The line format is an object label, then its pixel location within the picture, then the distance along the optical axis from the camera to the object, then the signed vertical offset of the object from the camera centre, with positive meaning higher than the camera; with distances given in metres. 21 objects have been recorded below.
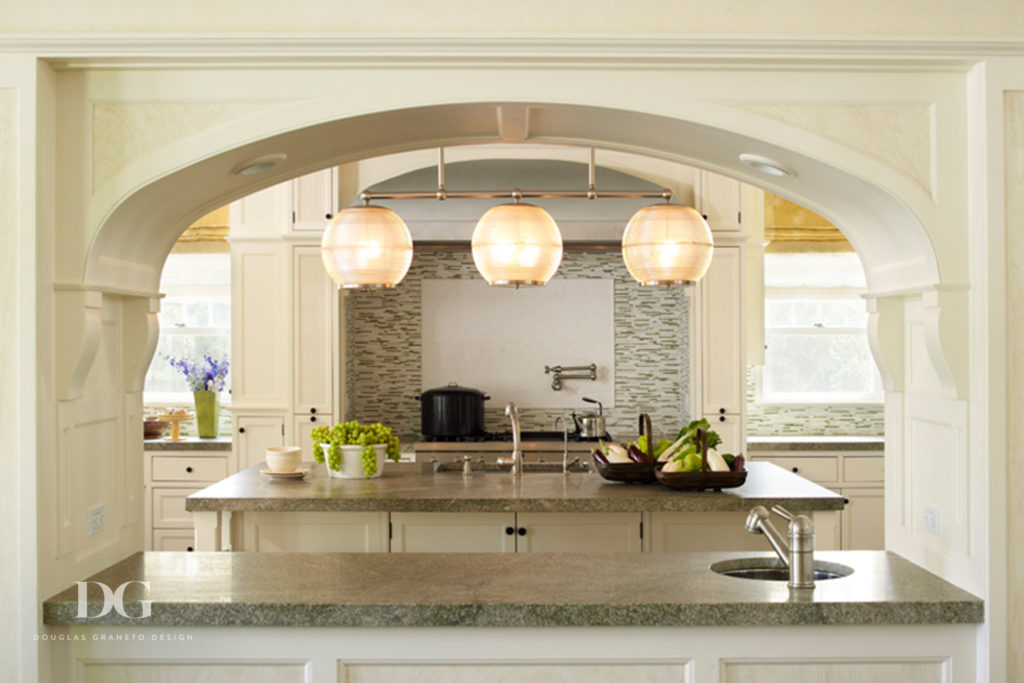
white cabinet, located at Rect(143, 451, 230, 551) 5.79 -0.96
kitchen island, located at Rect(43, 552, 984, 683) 2.21 -0.75
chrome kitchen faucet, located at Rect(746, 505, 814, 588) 2.36 -0.56
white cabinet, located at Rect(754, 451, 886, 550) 5.75 -0.96
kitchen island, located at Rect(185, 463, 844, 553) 3.68 -0.79
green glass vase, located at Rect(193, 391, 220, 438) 6.08 -0.53
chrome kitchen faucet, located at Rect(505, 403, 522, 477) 4.20 -0.55
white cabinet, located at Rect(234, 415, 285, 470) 5.80 -0.62
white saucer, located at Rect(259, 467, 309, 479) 4.07 -0.63
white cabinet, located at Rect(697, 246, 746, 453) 5.82 -0.08
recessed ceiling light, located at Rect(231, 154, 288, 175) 2.47 +0.48
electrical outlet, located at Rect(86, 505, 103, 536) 2.45 -0.50
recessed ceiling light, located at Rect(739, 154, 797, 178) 2.45 +0.47
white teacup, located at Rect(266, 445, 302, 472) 4.09 -0.56
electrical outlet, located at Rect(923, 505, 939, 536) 2.43 -0.51
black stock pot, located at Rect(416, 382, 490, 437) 5.80 -0.50
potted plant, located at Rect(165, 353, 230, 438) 6.09 -0.34
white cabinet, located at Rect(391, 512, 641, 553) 3.72 -0.81
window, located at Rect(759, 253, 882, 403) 6.45 +0.00
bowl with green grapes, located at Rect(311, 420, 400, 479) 4.05 -0.51
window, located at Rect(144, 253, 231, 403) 6.54 +0.16
